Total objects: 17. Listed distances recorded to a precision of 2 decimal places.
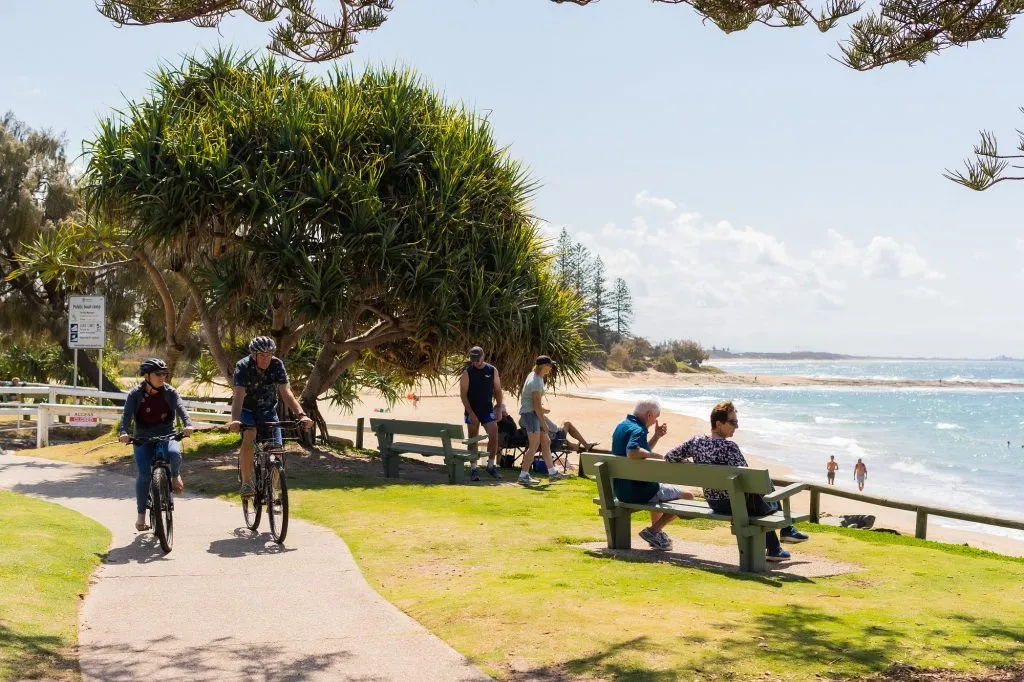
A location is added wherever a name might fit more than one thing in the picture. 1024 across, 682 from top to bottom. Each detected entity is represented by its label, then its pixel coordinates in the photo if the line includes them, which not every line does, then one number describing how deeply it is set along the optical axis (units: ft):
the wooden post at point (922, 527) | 36.01
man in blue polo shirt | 27.96
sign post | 63.05
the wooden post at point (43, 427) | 67.31
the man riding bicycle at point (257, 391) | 28.78
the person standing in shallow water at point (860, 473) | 94.27
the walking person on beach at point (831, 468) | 92.58
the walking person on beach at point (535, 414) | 44.19
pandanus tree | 49.57
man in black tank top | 46.14
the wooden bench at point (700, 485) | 24.97
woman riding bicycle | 27.78
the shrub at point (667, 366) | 436.76
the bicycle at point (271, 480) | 28.27
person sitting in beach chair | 54.49
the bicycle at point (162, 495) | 26.76
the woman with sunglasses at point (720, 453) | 26.61
